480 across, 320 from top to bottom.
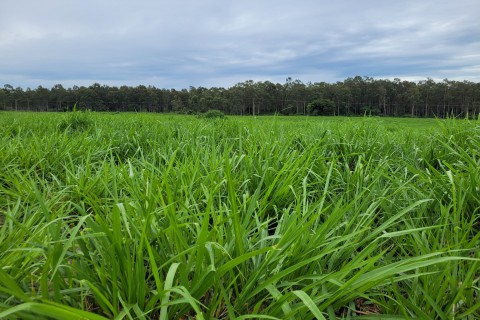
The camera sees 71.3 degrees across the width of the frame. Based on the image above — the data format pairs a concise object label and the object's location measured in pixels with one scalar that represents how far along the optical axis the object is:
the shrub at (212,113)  20.17
